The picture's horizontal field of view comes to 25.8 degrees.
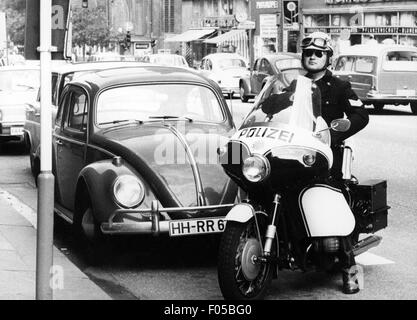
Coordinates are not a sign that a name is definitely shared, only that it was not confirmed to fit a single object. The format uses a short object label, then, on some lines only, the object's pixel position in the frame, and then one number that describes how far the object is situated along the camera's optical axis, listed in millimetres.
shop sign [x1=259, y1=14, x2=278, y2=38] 36291
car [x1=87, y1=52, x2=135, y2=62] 42775
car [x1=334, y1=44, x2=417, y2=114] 24984
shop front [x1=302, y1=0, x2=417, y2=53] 41438
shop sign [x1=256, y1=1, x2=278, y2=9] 54859
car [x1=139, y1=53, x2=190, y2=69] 40322
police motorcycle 6125
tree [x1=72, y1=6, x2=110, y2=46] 76312
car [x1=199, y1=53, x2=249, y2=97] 35375
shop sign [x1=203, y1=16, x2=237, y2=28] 59625
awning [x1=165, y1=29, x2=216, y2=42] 62156
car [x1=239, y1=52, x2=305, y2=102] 28736
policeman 6520
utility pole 5199
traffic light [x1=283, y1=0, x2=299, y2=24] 42738
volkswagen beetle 7438
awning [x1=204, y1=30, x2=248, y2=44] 57031
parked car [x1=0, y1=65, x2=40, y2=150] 16422
